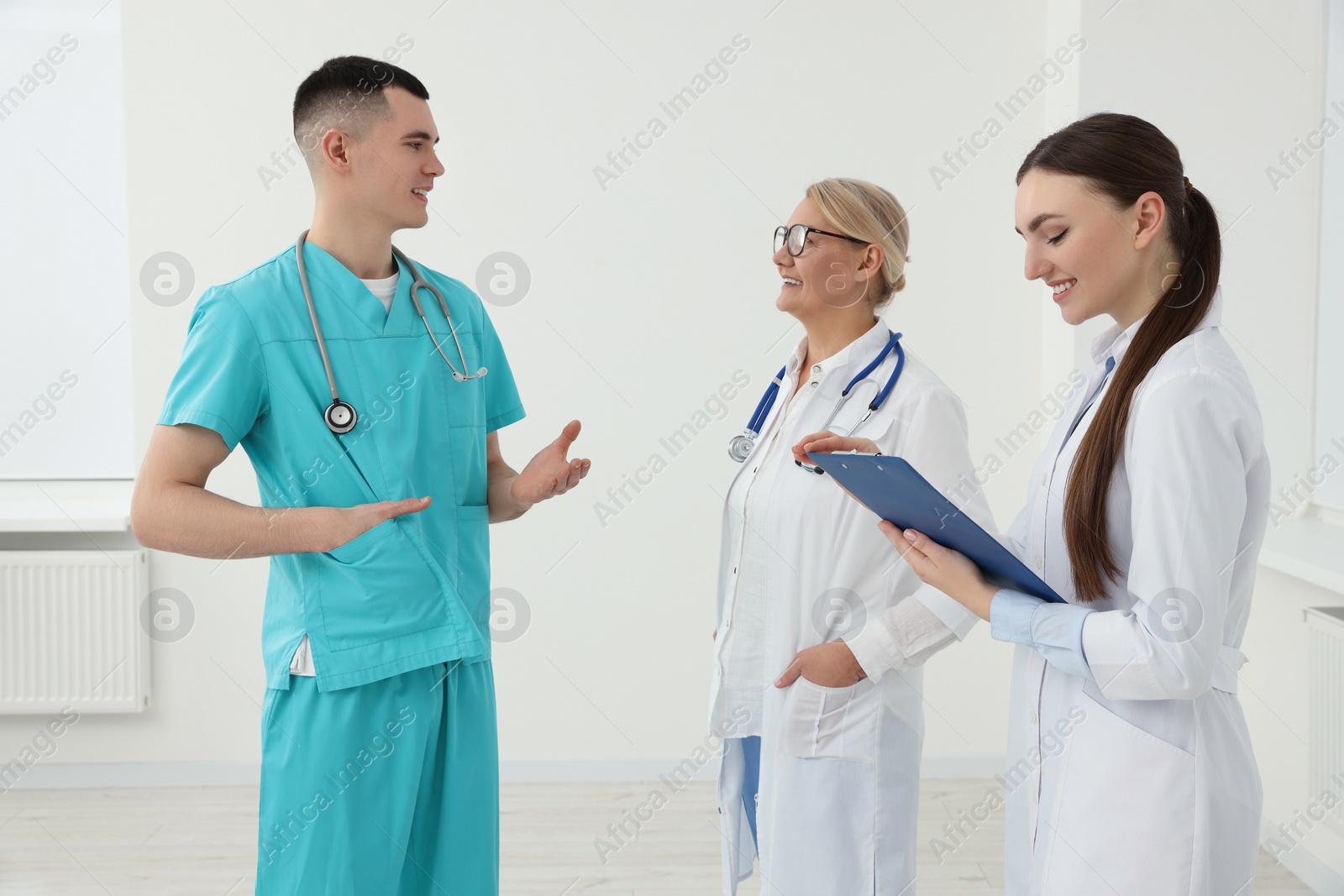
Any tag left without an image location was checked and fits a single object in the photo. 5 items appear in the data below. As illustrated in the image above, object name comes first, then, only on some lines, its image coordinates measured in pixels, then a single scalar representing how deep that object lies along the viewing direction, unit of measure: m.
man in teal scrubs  1.41
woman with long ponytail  1.04
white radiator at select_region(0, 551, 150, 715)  3.24
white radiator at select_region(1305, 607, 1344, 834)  2.43
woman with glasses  1.63
